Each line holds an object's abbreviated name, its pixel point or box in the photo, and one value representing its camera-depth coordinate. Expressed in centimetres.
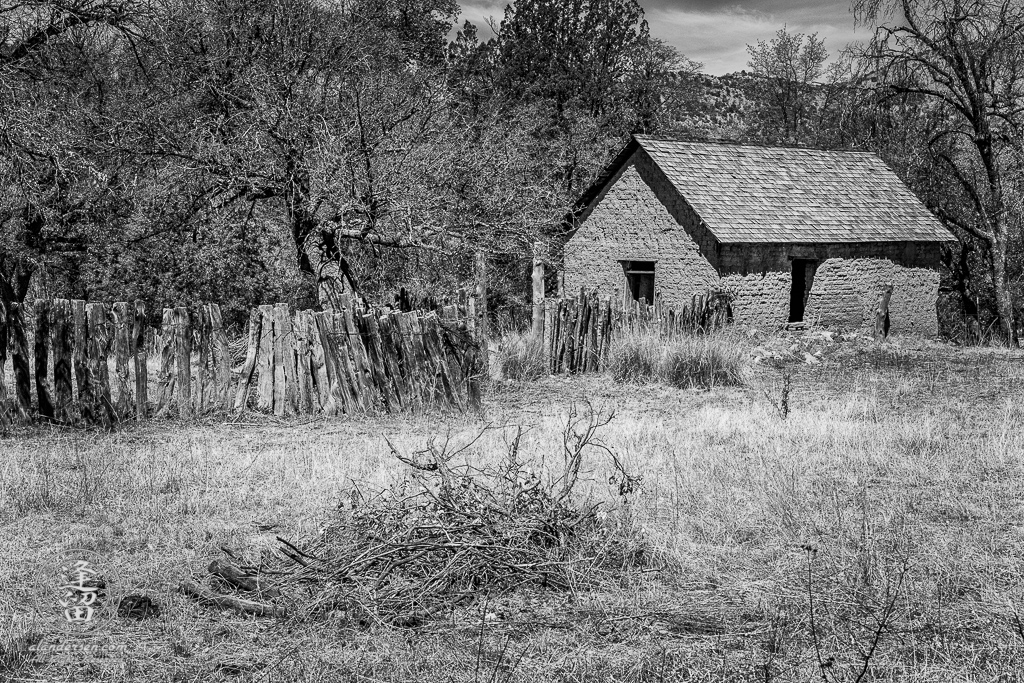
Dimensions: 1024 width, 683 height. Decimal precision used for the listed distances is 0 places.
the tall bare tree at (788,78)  4284
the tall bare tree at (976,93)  1906
